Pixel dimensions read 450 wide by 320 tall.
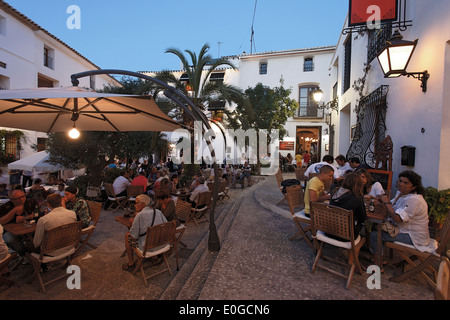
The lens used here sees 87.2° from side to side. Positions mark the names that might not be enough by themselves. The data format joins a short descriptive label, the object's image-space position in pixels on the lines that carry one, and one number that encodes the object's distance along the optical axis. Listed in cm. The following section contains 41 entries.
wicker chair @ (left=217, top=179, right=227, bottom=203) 780
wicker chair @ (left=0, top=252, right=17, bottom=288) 301
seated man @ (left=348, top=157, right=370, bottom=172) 586
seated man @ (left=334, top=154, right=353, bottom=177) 650
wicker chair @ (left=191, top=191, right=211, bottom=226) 617
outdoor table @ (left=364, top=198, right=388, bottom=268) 321
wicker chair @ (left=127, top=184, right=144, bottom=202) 725
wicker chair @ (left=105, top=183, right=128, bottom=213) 735
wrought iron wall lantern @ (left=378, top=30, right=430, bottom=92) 411
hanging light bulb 441
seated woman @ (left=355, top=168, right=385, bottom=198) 425
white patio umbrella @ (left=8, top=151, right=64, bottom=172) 1003
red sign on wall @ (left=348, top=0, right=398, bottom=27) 509
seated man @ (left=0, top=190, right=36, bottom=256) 366
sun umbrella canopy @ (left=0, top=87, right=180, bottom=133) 349
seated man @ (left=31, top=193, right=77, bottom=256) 328
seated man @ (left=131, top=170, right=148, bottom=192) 748
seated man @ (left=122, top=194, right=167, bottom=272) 347
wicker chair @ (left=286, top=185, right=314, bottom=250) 405
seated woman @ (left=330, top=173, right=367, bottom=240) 322
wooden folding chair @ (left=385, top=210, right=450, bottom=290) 282
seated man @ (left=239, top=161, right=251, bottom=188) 1236
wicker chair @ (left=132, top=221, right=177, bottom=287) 331
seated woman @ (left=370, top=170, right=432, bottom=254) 302
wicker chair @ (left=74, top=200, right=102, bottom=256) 460
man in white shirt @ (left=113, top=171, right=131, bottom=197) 751
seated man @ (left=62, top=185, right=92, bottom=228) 415
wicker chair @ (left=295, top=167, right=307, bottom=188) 982
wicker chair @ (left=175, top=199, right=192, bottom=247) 463
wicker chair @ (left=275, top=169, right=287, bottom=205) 801
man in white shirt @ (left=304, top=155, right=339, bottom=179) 641
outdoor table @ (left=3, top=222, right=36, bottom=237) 345
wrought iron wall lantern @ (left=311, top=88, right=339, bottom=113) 1057
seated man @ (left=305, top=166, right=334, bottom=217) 407
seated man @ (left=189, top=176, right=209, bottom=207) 633
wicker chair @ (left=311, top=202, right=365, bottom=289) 300
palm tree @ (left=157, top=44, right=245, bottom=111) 1000
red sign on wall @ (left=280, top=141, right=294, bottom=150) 2122
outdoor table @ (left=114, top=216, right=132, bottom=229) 397
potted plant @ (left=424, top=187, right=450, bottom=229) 373
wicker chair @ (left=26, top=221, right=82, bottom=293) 317
